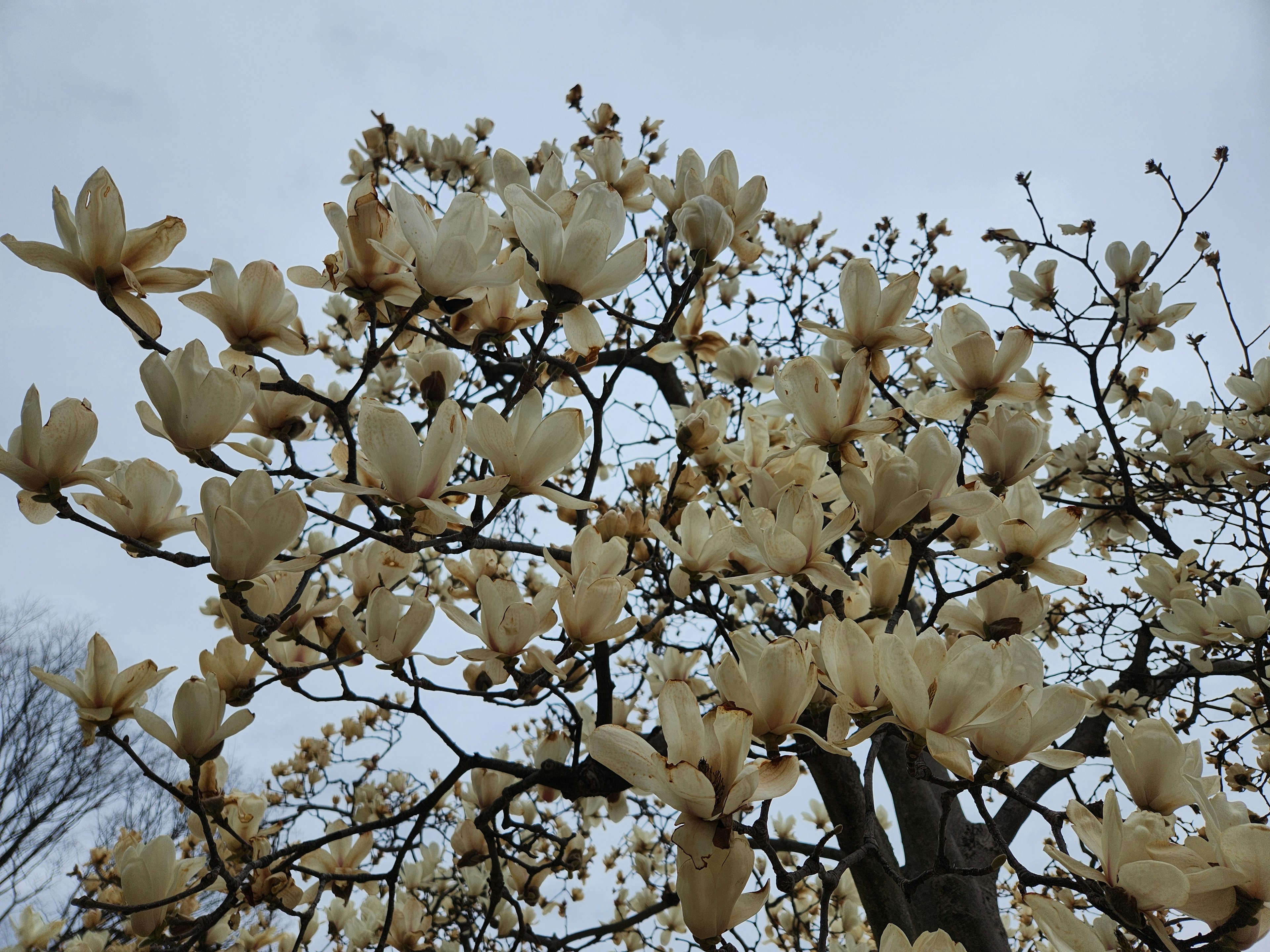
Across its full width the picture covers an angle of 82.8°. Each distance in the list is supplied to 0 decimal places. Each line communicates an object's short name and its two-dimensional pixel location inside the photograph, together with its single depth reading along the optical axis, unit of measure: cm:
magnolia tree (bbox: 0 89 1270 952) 58
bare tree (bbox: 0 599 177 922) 585
